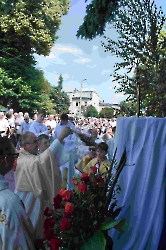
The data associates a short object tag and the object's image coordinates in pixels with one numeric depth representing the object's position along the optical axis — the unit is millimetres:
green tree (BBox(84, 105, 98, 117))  88438
